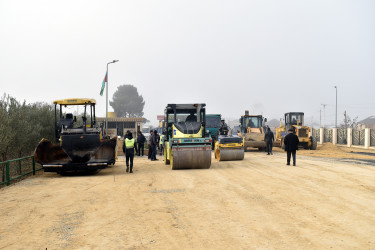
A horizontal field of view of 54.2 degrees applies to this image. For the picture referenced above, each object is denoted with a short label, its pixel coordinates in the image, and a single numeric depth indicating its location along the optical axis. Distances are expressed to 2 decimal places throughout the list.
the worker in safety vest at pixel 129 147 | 14.80
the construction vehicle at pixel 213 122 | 30.74
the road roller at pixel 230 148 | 18.98
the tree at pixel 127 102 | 114.12
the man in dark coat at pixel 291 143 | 16.47
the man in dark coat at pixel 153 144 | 20.02
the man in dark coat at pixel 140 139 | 23.23
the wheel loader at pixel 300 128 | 28.38
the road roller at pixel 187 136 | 15.21
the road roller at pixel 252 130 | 27.19
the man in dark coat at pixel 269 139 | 23.59
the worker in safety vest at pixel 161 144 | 23.30
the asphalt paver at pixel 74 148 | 13.70
